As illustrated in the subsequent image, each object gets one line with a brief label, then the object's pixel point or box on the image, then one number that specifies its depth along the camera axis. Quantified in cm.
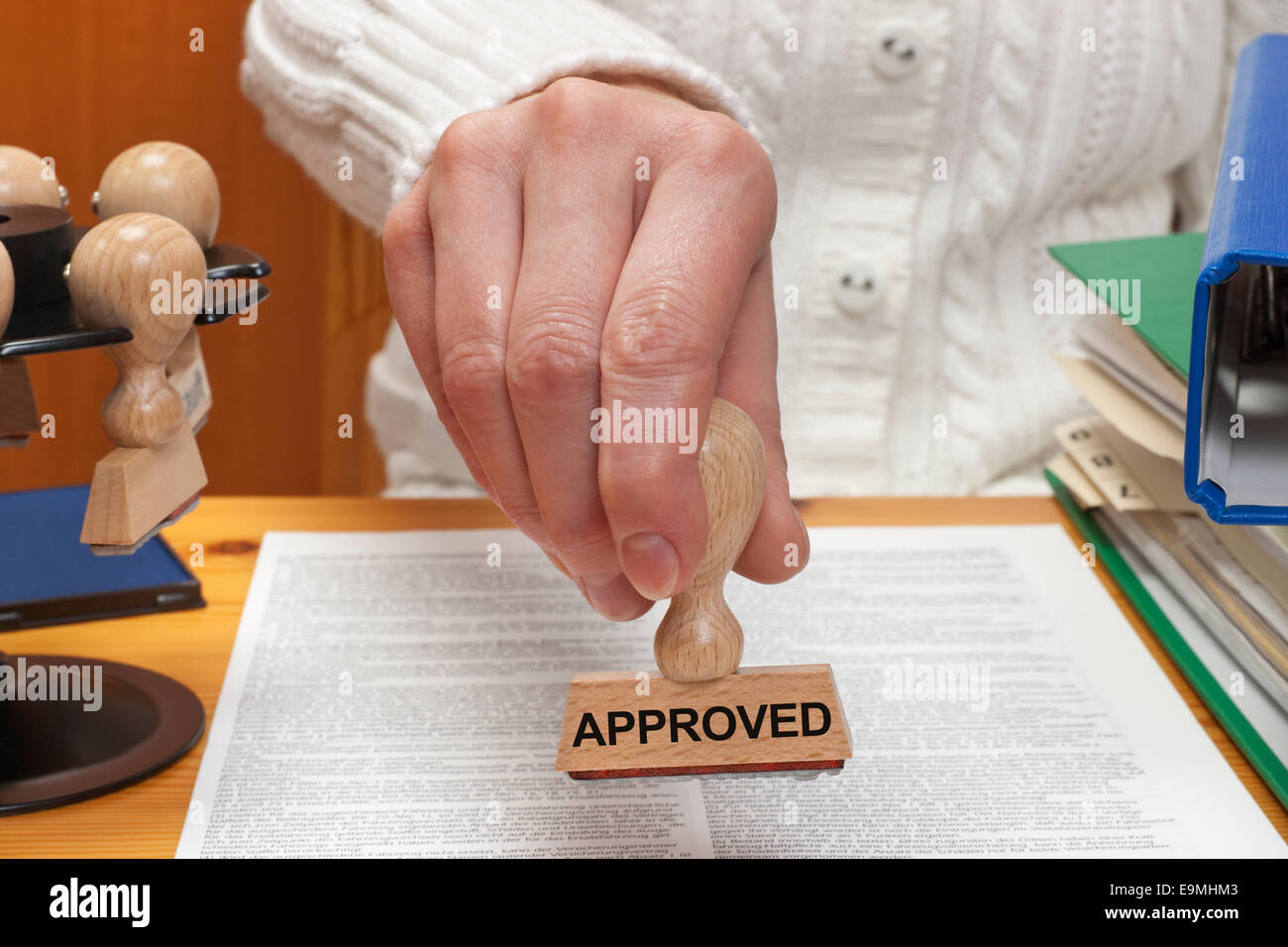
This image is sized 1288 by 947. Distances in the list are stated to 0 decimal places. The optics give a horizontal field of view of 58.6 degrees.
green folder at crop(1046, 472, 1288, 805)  50
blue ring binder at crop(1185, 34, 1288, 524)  40
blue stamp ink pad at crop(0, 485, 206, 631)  61
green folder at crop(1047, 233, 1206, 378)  58
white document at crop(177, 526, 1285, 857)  47
